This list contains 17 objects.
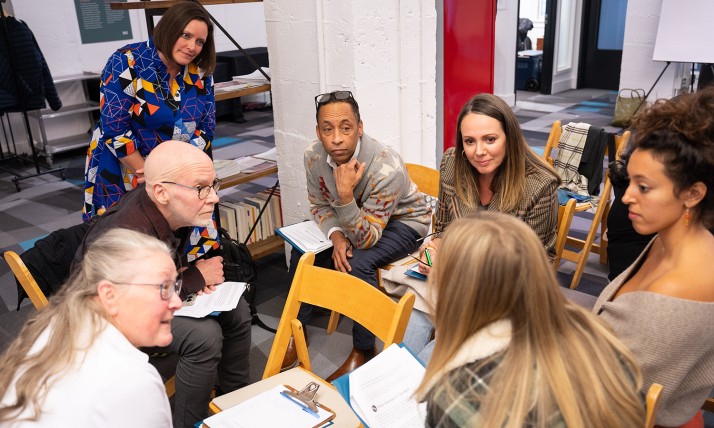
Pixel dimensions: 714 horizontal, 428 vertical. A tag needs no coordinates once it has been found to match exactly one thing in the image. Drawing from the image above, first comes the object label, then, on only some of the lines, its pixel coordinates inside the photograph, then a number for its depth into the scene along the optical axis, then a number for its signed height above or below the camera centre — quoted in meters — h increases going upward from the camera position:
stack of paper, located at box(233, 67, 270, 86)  3.86 -0.36
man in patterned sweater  2.90 -0.86
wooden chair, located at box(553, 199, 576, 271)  2.87 -1.00
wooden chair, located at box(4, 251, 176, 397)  2.21 -0.87
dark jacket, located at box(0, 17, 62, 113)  5.95 -0.38
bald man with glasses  2.27 -0.70
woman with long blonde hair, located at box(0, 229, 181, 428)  1.31 -0.71
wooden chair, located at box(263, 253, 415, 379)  1.96 -0.95
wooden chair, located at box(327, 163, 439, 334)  3.33 -0.89
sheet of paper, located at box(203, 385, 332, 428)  1.76 -1.12
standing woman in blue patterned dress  2.95 -0.37
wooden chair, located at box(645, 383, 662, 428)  1.43 -0.89
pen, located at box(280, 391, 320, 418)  1.81 -1.12
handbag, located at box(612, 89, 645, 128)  7.57 -1.20
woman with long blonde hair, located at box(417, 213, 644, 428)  1.19 -0.66
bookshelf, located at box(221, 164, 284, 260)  3.69 -1.43
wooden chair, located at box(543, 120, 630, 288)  3.55 -1.27
